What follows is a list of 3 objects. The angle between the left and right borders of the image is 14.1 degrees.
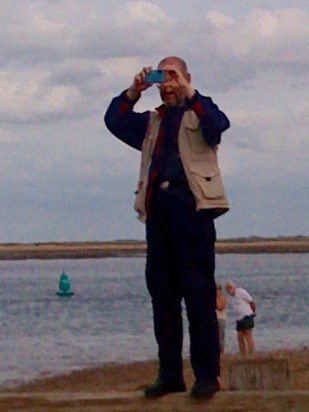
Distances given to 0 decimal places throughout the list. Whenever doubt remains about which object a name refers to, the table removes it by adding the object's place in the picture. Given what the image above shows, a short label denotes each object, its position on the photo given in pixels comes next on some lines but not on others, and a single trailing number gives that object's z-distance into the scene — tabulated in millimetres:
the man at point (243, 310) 20969
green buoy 60094
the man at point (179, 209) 6586
